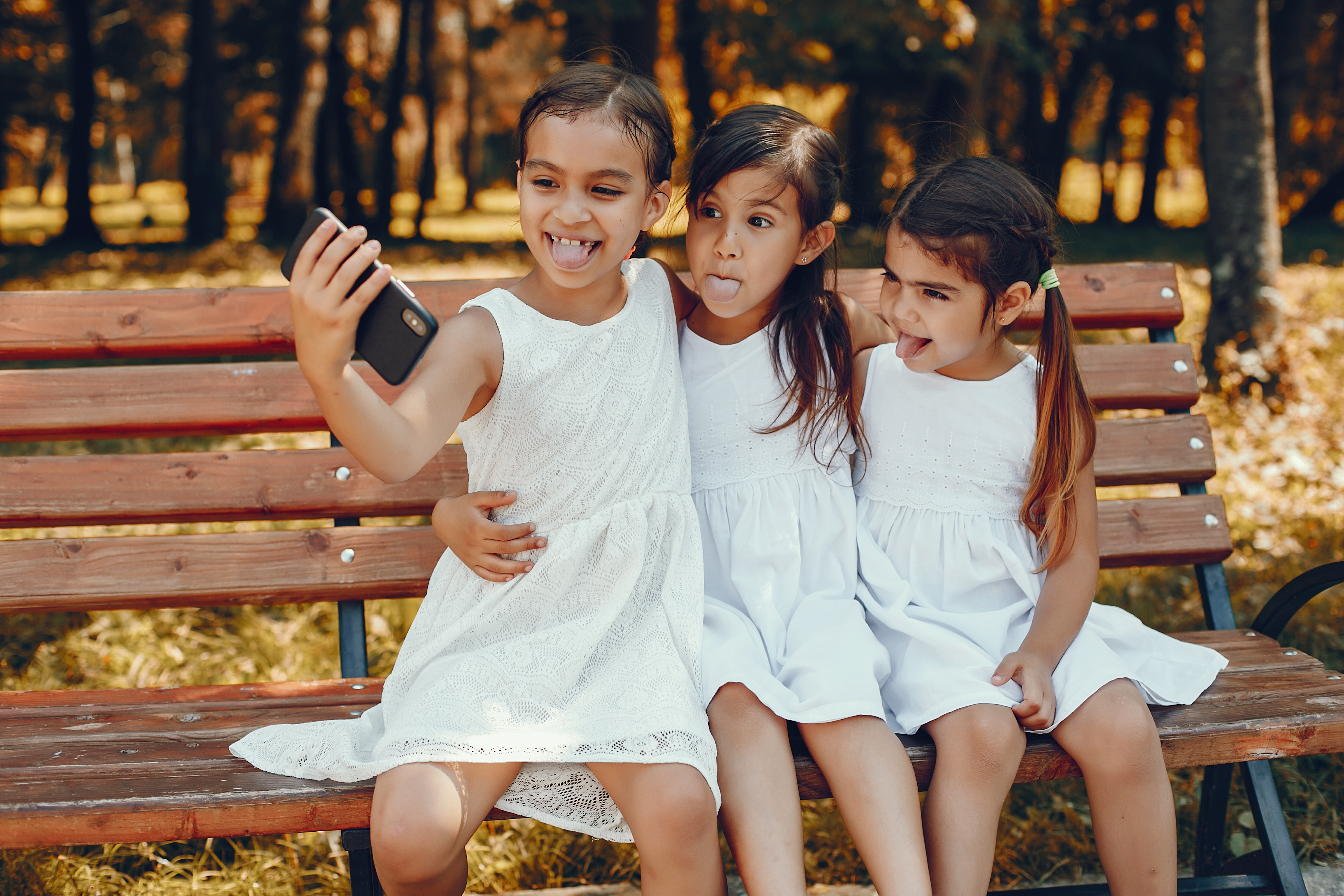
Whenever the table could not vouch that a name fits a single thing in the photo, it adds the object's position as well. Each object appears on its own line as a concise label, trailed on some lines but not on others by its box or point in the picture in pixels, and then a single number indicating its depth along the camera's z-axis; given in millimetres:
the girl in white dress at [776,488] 1833
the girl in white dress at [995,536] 1865
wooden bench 2033
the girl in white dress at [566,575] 1704
